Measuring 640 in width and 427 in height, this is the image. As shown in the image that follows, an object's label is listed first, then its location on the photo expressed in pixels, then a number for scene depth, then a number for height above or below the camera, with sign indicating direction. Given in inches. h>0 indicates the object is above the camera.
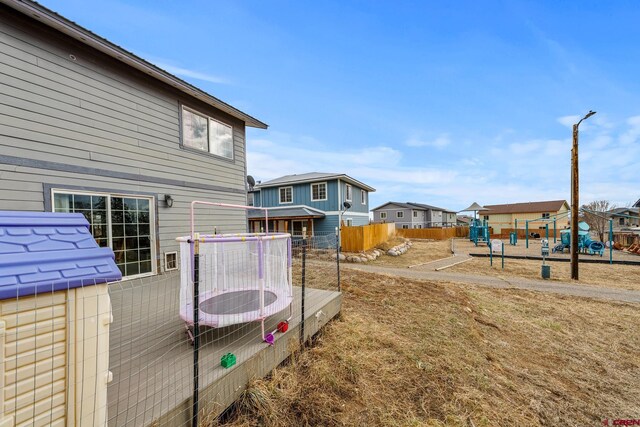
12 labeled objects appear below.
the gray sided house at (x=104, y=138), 160.4 +61.1
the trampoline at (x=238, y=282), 118.6 -43.9
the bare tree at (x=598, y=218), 1034.1 -57.9
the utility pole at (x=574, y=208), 360.2 -4.5
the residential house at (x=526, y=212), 1438.2 -36.4
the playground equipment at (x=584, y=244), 579.0 -92.3
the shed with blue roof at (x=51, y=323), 50.6 -24.3
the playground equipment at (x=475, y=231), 842.2 -90.2
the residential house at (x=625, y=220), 1450.8 -97.7
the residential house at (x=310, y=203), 703.9 +20.3
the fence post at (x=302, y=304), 141.0 -53.1
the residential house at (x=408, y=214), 1560.0 -38.3
